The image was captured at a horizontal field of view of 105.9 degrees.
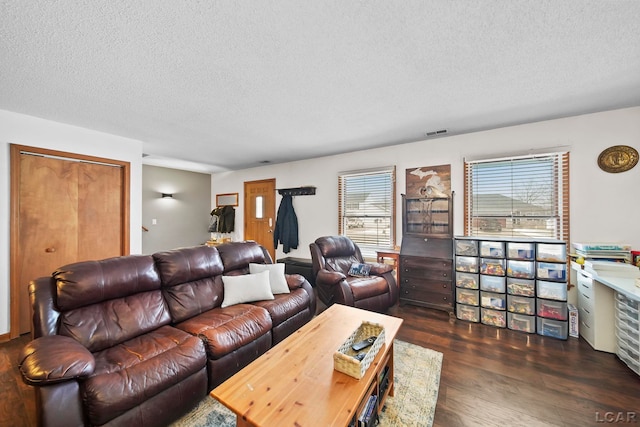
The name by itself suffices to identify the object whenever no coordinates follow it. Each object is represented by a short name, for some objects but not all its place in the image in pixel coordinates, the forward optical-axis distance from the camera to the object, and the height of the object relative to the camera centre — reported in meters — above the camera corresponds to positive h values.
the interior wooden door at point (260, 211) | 5.38 +0.07
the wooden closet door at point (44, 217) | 2.69 -0.04
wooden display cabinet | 3.13 -0.53
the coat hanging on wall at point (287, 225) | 4.89 -0.23
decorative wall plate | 2.50 +0.59
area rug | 1.50 -1.28
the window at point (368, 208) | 3.98 +0.10
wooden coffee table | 1.02 -0.85
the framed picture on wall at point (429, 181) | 3.46 +0.49
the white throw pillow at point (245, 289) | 2.33 -0.74
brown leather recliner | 2.92 -0.85
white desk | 1.94 -0.91
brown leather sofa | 1.20 -0.86
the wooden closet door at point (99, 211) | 3.09 +0.04
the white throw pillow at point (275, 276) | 2.63 -0.69
